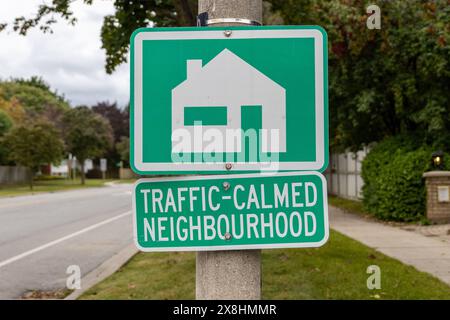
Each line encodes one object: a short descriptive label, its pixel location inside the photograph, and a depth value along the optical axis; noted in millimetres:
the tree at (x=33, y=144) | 47125
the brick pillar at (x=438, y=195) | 12992
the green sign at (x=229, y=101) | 1846
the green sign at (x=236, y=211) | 1847
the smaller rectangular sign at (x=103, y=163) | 68000
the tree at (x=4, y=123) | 53675
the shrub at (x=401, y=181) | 13820
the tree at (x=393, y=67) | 12781
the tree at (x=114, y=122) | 79438
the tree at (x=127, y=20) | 6574
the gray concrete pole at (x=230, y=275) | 1850
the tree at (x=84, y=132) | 58469
